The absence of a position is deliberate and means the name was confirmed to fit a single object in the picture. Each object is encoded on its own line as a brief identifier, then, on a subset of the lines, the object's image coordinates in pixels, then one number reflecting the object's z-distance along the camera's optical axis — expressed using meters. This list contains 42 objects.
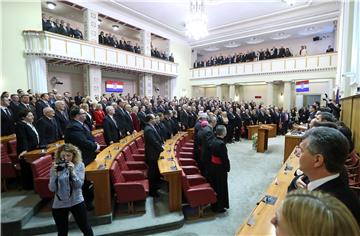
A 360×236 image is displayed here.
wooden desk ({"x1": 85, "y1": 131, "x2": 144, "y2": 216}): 3.51
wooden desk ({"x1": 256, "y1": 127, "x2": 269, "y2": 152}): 8.51
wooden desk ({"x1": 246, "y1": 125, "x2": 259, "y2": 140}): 11.17
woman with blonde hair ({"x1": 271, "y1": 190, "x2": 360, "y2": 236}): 0.72
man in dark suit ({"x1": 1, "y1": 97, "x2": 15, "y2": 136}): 5.58
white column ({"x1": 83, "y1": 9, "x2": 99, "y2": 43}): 12.03
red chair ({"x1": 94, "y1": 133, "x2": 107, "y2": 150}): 6.07
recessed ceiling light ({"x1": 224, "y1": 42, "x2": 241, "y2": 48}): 19.27
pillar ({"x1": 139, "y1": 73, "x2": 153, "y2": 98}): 15.99
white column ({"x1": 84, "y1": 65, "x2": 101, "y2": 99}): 12.48
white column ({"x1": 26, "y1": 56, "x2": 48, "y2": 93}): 9.73
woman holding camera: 2.66
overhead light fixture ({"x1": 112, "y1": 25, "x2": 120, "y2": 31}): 15.01
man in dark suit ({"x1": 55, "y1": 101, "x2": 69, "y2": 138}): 5.53
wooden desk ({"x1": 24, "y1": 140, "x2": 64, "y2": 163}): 4.05
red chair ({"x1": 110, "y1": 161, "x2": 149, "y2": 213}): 3.71
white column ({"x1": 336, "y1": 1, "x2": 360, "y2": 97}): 6.61
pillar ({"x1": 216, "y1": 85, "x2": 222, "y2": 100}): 18.80
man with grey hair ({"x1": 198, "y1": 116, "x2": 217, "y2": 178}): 4.38
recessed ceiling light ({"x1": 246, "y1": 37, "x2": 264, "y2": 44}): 17.84
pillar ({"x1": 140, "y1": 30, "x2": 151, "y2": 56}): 15.45
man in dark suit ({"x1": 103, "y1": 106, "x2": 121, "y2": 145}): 5.61
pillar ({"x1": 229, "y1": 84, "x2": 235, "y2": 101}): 18.27
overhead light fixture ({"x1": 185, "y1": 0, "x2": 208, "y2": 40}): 9.83
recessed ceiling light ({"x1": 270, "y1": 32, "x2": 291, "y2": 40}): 16.72
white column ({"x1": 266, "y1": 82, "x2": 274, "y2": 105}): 16.41
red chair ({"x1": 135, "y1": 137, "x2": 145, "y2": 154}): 6.04
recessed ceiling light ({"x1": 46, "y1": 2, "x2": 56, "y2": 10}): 11.17
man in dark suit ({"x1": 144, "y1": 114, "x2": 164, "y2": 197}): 4.45
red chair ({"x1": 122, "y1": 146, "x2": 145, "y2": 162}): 4.98
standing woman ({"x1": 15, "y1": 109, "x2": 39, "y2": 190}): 4.12
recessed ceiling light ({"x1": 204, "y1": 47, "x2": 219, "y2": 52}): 20.98
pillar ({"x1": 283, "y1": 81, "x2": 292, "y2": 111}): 15.51
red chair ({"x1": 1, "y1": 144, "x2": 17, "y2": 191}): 4.28
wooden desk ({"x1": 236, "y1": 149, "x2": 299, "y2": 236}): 1.98
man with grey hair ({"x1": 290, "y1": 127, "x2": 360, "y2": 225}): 1.41
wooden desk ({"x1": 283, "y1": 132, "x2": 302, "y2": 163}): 6.59
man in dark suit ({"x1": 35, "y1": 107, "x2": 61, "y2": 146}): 4.52
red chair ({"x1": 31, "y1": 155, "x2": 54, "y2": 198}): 3.56
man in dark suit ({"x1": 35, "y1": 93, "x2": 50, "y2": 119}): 6.56
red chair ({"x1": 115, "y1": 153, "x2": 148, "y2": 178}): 4.62
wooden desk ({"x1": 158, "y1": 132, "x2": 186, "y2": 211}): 3.82
